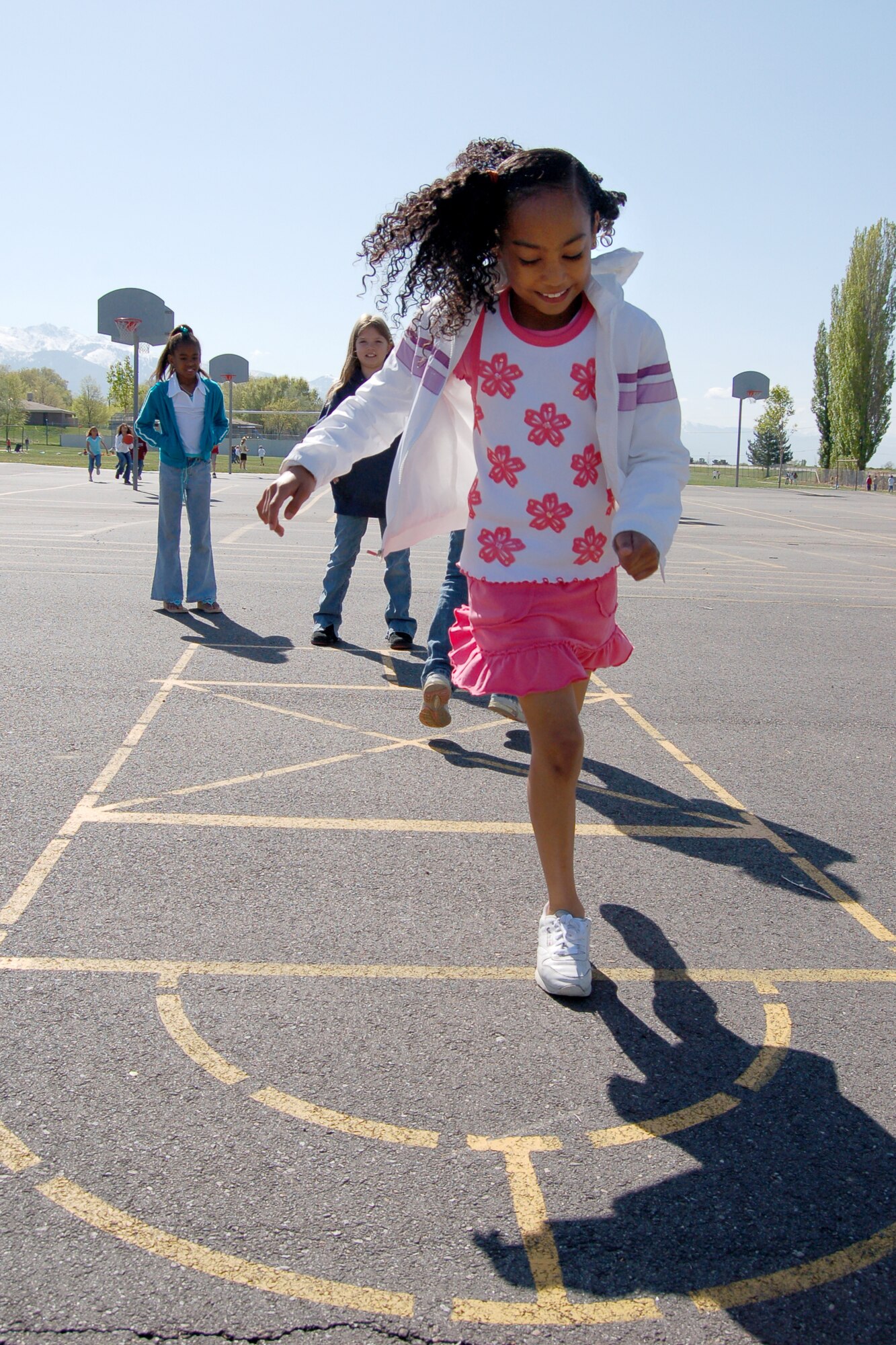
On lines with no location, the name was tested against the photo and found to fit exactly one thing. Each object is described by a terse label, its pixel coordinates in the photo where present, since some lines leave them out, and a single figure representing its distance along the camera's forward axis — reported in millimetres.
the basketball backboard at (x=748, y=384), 64062
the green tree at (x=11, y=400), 104812
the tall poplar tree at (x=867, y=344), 72062
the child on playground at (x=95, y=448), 35312
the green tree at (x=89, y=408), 137225
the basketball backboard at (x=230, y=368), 56188
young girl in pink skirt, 2902
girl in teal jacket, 8352
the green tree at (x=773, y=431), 103625
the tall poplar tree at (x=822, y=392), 77000
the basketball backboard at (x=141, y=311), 36500
